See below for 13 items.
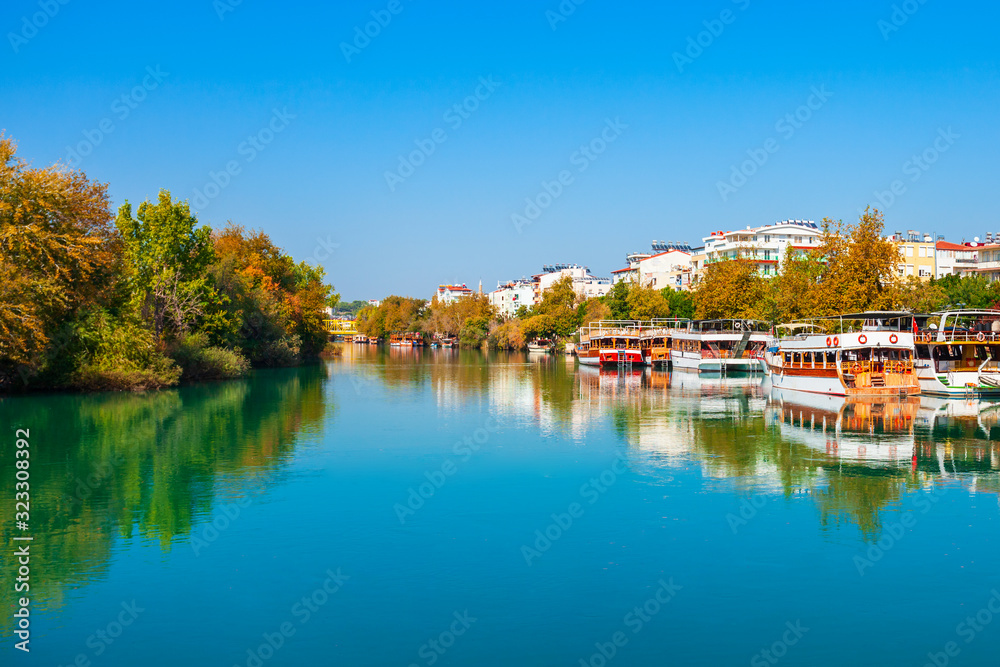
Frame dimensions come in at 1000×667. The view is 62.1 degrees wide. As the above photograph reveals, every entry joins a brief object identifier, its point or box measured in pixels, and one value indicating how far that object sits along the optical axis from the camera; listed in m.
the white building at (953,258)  103.88
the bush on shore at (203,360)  51.50
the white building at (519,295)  186.12
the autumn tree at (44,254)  33.97
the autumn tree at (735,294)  74.69
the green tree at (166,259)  51.03
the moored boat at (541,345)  120.28
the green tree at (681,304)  96.69
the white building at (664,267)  132.00
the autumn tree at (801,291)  54.81
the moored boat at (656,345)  76.25
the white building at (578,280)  165.88
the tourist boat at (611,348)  73.62
